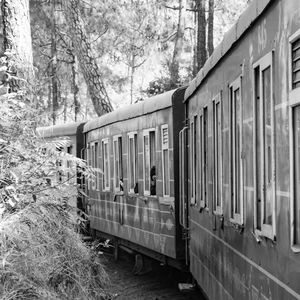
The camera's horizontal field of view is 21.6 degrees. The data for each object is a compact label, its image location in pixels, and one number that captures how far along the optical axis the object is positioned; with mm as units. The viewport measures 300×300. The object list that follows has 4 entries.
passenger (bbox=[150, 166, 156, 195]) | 12539
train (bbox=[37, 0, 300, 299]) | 4145
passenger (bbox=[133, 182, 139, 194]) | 13605
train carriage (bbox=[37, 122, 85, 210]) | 19547
